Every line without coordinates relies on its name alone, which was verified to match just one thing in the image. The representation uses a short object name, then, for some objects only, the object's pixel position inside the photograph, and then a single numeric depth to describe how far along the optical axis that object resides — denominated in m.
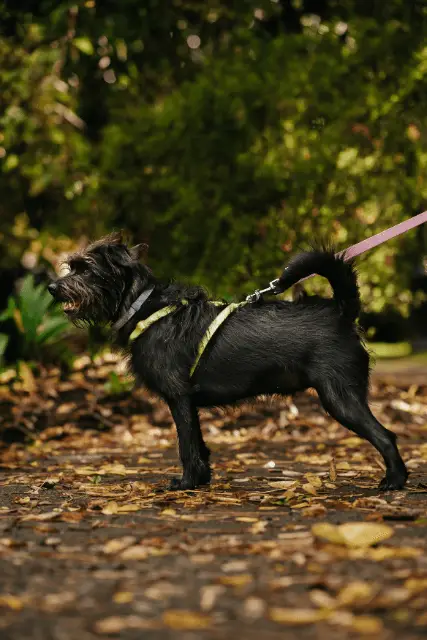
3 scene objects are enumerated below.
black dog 5.73
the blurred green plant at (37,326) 10.37
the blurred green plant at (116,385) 9.91
